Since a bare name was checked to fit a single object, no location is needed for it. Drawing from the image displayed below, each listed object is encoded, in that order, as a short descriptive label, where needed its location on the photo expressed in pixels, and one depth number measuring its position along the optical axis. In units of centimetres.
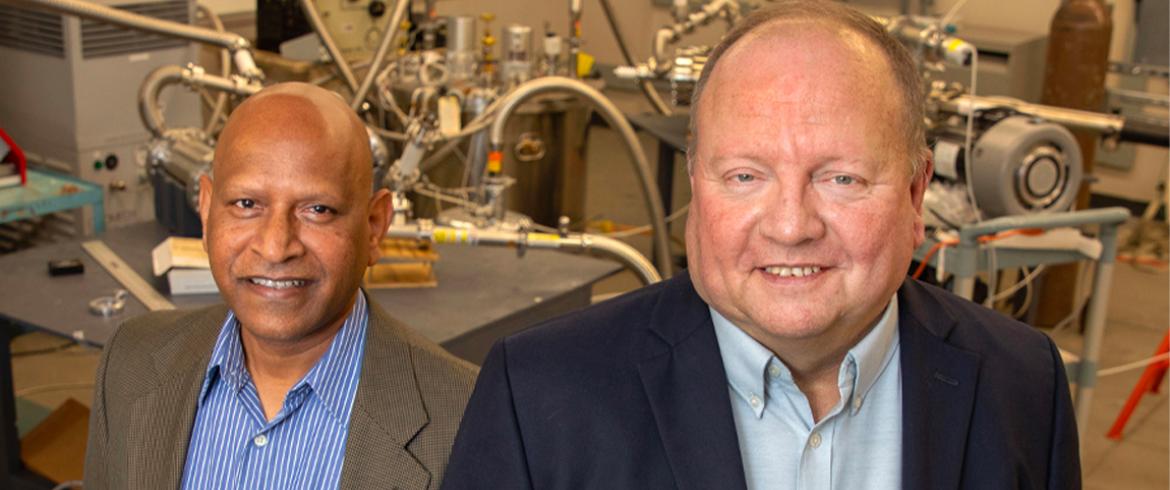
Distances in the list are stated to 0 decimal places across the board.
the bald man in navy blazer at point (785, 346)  107
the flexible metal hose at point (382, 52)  331
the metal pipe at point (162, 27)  246
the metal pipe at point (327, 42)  332
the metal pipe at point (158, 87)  289
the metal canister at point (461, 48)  421
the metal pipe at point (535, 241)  265
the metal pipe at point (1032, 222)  274
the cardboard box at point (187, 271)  254
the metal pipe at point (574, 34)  423
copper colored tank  414
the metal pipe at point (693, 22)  402
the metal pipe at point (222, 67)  366
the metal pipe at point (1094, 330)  299
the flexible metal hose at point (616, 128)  293
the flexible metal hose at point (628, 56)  443
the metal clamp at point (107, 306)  244
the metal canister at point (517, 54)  422
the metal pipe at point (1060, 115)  305
